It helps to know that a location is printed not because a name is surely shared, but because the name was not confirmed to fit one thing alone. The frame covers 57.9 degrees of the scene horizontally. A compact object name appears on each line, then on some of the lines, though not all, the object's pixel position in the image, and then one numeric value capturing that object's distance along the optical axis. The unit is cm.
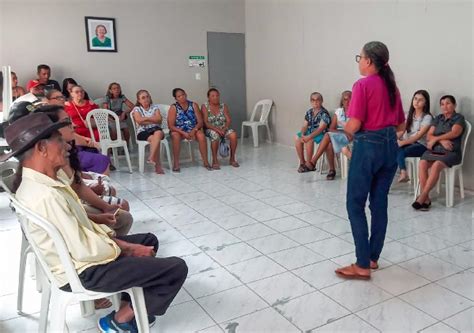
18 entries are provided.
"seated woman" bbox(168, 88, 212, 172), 570
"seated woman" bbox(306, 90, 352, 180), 499
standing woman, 234
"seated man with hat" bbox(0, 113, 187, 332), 158
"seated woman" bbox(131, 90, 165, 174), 555
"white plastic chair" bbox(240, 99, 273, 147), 722
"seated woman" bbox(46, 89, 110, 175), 350
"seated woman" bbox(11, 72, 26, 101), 562
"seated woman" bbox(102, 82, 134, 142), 638
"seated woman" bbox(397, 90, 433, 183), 421
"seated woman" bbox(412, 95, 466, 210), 383
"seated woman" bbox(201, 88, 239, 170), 577
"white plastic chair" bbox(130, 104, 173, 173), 558
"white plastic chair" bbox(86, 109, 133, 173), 543
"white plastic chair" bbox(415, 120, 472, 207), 387
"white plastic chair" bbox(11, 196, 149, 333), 156
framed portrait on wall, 655
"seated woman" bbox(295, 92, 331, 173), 538
